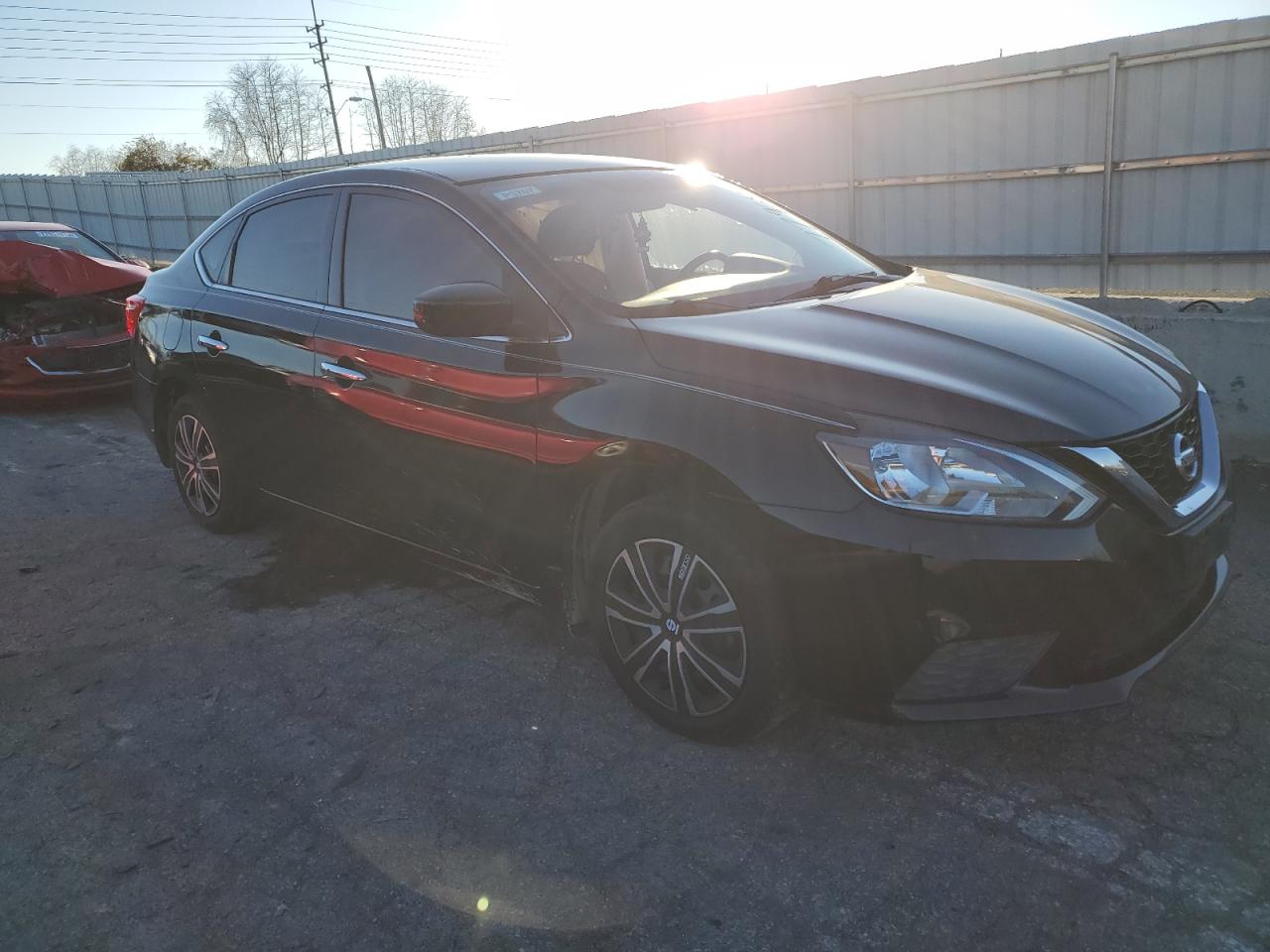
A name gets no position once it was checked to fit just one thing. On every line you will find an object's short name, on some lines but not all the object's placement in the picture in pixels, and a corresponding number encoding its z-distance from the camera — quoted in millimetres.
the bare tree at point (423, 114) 85500
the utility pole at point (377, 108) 65531
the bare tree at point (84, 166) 96331
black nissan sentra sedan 2436
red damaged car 8086
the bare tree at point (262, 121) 85812
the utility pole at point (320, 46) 72250
